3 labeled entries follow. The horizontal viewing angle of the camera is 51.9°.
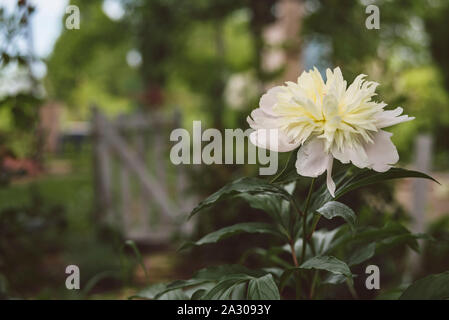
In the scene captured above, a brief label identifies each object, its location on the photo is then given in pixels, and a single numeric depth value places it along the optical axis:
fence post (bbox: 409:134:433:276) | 3.19
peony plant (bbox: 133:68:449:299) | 0.76
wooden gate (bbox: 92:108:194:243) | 3.93
